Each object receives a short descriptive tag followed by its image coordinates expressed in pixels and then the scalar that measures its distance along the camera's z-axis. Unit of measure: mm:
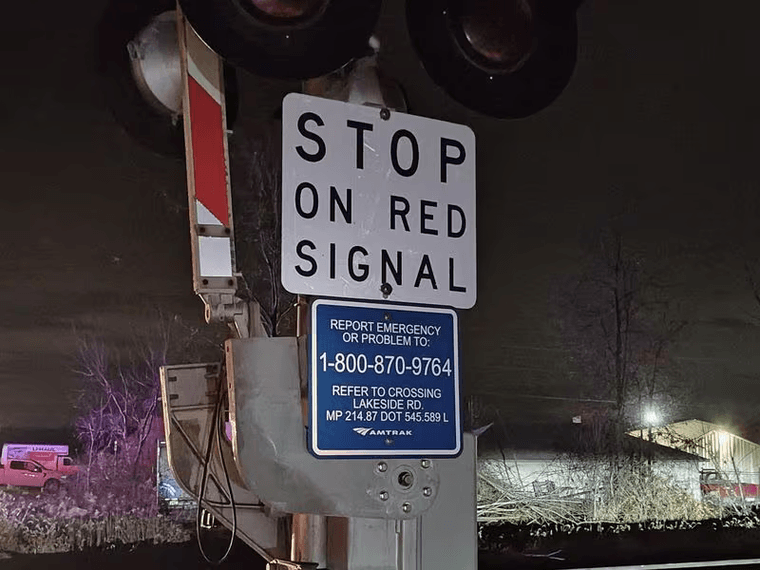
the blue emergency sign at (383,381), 1620
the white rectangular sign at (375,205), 1666
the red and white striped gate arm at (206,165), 1699
